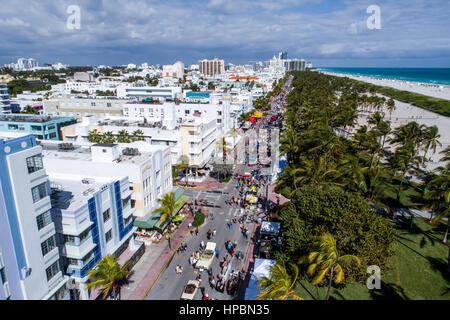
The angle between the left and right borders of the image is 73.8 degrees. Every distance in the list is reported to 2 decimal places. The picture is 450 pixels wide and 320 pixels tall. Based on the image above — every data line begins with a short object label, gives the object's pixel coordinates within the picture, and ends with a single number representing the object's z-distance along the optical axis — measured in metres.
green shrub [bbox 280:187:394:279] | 24.95
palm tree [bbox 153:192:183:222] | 34.47
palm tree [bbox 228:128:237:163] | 80.61
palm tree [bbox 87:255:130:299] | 23.23
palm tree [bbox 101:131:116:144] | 53.06
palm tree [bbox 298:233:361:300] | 20.44
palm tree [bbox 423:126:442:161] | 55.06
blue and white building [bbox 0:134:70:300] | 19.62
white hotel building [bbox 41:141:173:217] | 34.62
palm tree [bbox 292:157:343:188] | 36.41
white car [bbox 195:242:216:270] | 31.98
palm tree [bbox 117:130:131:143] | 53.09
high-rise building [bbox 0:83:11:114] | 97.34
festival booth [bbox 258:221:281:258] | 33.53
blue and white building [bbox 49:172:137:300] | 24.80
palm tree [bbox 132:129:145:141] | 54.09
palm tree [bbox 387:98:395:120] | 115.10
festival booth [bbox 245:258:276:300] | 25.98
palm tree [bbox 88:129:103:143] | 54.06
